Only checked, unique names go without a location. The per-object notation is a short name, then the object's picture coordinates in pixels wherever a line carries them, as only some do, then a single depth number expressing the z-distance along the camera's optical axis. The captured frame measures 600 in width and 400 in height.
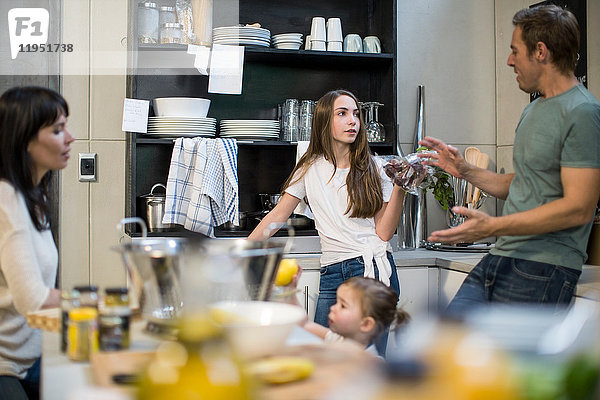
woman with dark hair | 1.57
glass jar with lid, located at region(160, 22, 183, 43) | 3.09
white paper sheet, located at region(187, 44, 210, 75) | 3.12
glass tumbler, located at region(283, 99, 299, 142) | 3.23
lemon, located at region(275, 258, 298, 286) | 1.52
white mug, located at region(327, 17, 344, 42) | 3.31
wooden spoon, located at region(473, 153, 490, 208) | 3.61
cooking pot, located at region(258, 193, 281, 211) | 3.26
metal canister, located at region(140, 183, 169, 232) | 3.04
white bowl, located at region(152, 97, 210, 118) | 3.07
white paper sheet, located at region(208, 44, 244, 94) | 3.15
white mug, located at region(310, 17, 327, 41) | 3.29
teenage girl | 2.67
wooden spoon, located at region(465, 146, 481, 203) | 3.64
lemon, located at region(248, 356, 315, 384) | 0.86
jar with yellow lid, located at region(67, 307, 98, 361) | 1.13
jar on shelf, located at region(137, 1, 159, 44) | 3.07
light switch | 3.27
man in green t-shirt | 1.80
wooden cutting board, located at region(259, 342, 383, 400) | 0.83
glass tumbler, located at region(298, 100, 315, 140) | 3.23
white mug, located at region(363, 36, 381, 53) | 3.36
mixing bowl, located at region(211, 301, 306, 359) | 0.94
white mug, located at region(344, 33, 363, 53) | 3.32
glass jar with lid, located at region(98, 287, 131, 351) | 1.10
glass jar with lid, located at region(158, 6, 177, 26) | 3.15
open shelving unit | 3.30
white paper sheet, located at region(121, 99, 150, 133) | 3.00
